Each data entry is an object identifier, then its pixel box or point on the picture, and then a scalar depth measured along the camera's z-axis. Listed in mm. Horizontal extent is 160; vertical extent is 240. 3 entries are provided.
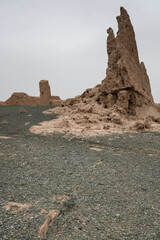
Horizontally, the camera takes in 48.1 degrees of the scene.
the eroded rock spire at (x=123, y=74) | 12047
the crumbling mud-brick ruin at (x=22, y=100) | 29973
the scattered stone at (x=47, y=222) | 2256
